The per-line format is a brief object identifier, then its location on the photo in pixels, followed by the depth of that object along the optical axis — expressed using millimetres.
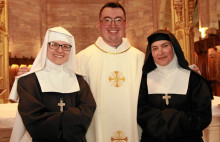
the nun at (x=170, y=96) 2375
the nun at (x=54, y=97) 2166
